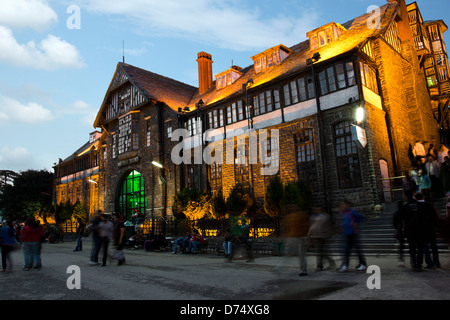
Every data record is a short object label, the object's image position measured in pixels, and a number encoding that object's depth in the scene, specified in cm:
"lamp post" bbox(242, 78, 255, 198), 1975
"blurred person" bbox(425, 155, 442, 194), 1291
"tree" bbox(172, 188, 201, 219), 2058
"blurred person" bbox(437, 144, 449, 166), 1357
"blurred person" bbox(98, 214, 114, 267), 1004
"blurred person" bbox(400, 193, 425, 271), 674
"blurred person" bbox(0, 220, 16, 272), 929
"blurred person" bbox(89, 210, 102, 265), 1020
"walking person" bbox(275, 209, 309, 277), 704
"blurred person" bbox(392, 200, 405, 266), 755
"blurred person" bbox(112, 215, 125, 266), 1018
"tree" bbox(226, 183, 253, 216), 1786
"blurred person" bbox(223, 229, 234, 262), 1132
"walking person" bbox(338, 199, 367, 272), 723
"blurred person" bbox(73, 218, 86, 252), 1671
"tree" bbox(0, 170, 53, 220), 4203
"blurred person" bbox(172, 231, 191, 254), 1479
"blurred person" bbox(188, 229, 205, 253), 1475
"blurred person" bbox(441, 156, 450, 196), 1199
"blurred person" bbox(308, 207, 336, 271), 738
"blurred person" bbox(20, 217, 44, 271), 951
